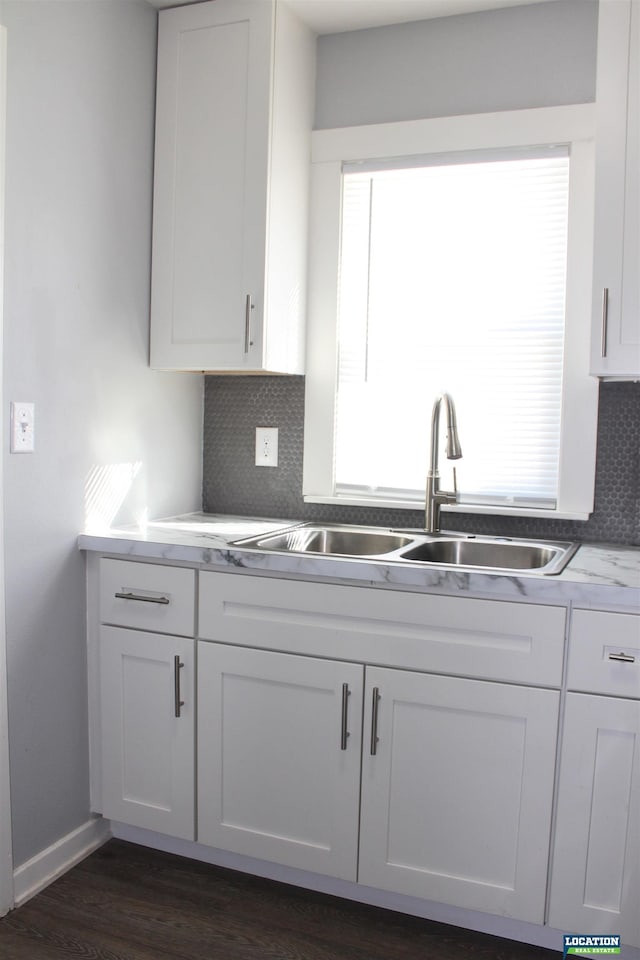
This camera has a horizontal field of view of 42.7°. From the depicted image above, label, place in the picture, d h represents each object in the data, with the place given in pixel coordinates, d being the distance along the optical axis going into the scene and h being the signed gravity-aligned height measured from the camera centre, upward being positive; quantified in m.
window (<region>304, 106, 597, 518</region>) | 2.32 +0.38
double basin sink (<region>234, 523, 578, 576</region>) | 2.23 -0.31
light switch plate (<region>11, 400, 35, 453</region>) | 1.98 +0.00
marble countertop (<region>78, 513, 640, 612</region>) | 1.77 -0.31
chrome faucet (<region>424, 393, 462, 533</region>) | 2.35 -0.16
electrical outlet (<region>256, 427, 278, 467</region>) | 2.72 -0.04
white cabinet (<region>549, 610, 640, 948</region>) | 1.75 -0.73
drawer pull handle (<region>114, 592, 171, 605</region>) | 2.15 -0.44
